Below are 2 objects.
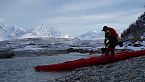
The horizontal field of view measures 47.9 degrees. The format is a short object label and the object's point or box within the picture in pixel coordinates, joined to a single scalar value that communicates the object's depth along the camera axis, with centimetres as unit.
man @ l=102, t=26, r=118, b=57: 1207
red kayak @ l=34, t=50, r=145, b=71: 1260
